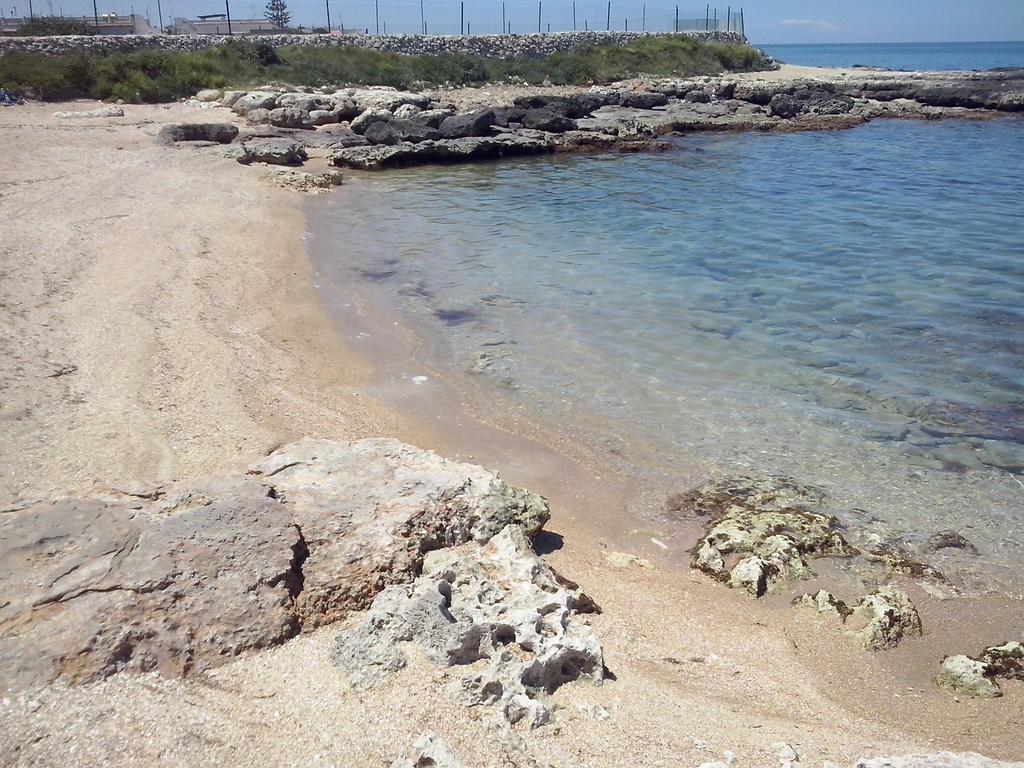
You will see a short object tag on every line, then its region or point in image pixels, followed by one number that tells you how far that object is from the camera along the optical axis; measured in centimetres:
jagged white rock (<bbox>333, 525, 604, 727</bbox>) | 293
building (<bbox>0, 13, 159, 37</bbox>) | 4072
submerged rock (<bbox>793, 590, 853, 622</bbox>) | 418
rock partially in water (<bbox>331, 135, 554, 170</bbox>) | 1978
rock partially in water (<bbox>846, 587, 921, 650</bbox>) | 395
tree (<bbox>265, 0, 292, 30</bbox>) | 5216
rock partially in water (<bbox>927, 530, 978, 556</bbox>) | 482
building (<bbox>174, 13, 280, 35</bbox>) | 4766
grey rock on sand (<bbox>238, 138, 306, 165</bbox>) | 1831
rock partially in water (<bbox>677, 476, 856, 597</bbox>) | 448
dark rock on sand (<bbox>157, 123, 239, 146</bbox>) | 1948
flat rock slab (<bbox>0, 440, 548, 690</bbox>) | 282
